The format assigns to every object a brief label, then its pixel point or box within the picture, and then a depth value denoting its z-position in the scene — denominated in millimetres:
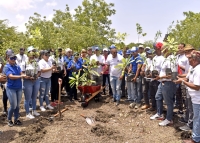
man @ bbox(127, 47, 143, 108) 7625
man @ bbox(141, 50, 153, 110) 6863
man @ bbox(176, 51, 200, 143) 4379
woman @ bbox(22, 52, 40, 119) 6425
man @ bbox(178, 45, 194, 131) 5351
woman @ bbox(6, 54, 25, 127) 5785
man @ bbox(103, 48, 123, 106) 8188
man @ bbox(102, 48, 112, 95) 9276
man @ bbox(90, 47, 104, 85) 9122
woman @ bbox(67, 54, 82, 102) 8772
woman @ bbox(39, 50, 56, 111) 7239
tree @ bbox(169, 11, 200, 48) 21359
